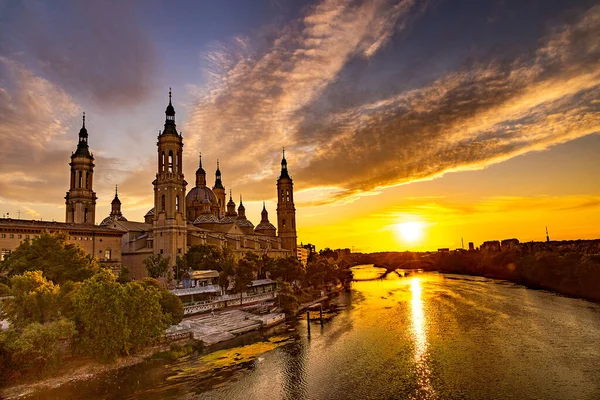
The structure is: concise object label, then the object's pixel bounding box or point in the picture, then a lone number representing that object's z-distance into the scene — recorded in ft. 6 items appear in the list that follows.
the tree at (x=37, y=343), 109.40
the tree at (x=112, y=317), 124.88
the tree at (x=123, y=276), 171.63
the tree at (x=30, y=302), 120.57
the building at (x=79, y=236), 187.11
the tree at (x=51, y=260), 154.71
